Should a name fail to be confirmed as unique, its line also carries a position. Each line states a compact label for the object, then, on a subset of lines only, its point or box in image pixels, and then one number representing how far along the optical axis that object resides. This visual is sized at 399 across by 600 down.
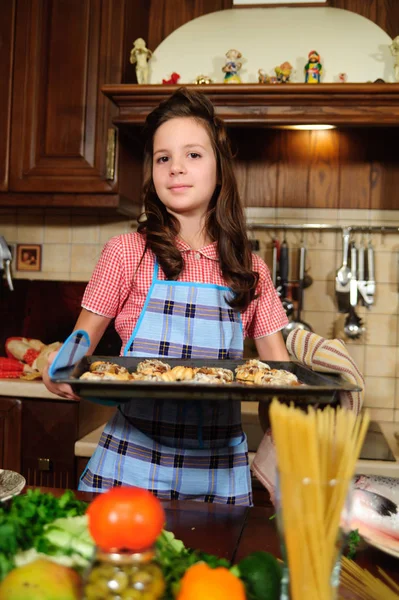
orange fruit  0.48
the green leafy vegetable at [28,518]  0.56
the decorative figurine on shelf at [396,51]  2.03
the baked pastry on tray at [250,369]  0.97
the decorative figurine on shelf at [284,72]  2.10
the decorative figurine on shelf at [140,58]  2.15
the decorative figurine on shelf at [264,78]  2.13
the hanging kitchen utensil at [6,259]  2.34
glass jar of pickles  0.46
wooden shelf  1.94
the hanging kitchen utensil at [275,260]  2.27
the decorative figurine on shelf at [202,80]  2.08
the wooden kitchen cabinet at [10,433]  1.97
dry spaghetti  0.50
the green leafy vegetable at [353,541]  0.74
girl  1.15
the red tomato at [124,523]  0.47
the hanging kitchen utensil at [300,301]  2.25
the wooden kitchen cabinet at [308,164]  2.26
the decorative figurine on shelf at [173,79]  2.14
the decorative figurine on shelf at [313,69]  2.08
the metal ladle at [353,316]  2.24
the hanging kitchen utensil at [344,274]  2.25
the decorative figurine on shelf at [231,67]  2.12
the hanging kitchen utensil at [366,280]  2.25
